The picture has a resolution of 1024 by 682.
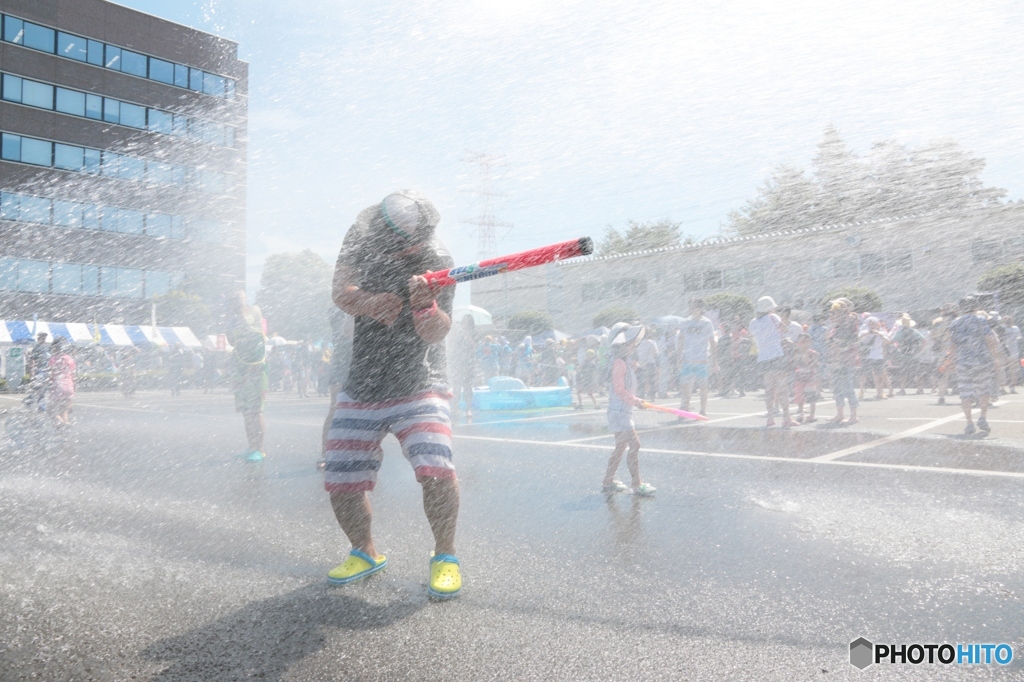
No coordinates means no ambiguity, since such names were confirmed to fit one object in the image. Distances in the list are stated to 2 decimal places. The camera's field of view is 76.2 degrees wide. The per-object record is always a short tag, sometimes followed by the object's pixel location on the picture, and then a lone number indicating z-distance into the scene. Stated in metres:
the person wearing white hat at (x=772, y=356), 8.67
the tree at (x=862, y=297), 14.20
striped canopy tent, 24.59
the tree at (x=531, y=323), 17.93
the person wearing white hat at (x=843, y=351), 8.90
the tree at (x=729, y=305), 13.67
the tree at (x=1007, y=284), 14.01
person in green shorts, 5.88
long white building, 13.63
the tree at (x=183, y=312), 32.34
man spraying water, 2.67
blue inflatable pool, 12.31
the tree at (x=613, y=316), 14.39
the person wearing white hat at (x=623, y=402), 4.80
